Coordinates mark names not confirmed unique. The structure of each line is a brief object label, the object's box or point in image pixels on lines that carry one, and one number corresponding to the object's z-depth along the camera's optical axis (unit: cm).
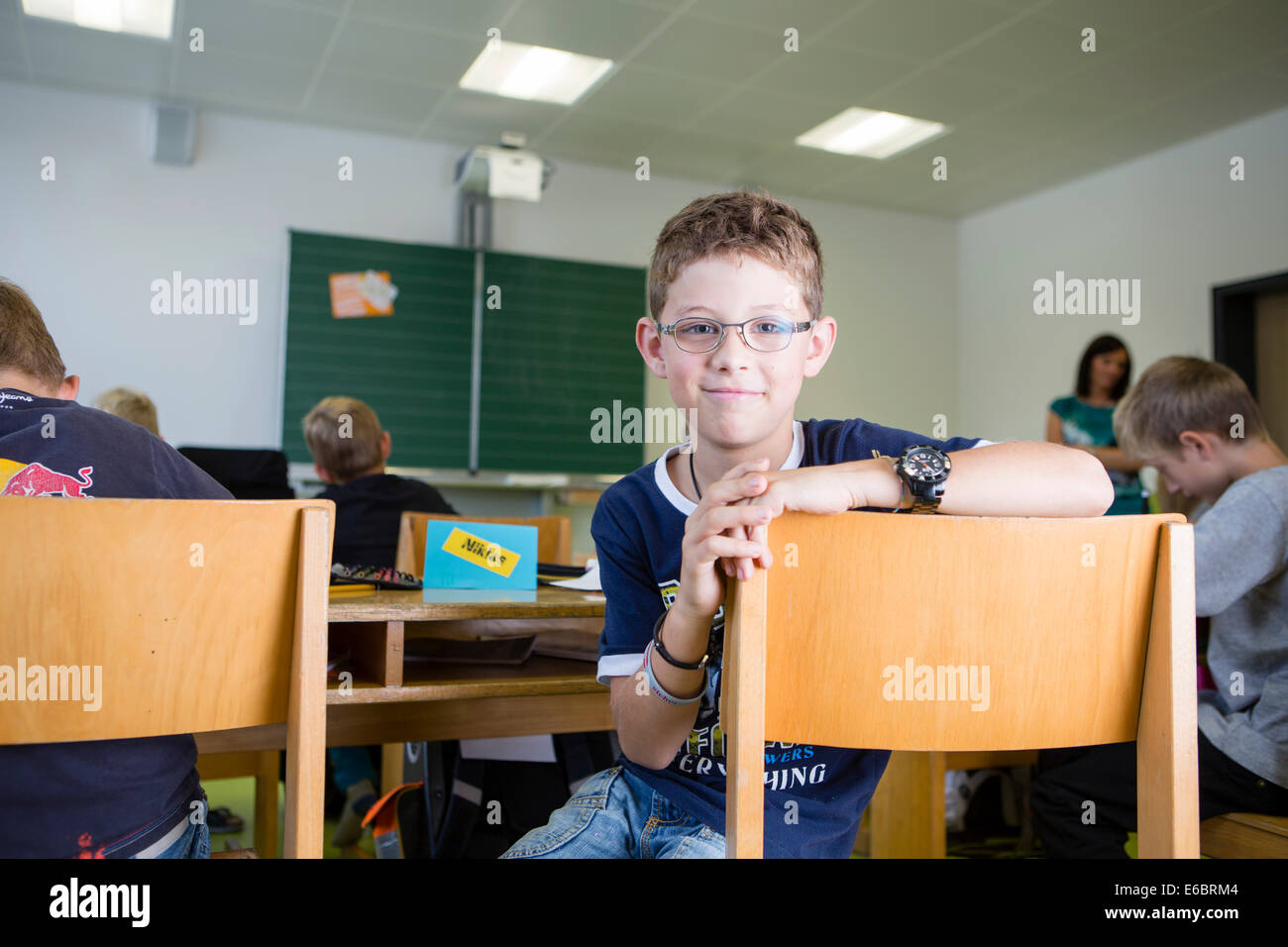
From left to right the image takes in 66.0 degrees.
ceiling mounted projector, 509
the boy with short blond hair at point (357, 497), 265
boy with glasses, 93
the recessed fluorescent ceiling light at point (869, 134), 498
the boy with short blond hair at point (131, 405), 210
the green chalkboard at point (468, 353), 499
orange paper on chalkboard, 503
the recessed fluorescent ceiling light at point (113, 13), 387
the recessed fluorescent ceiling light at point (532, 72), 429
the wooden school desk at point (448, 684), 138
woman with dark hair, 436
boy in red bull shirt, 95
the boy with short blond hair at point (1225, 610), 151
